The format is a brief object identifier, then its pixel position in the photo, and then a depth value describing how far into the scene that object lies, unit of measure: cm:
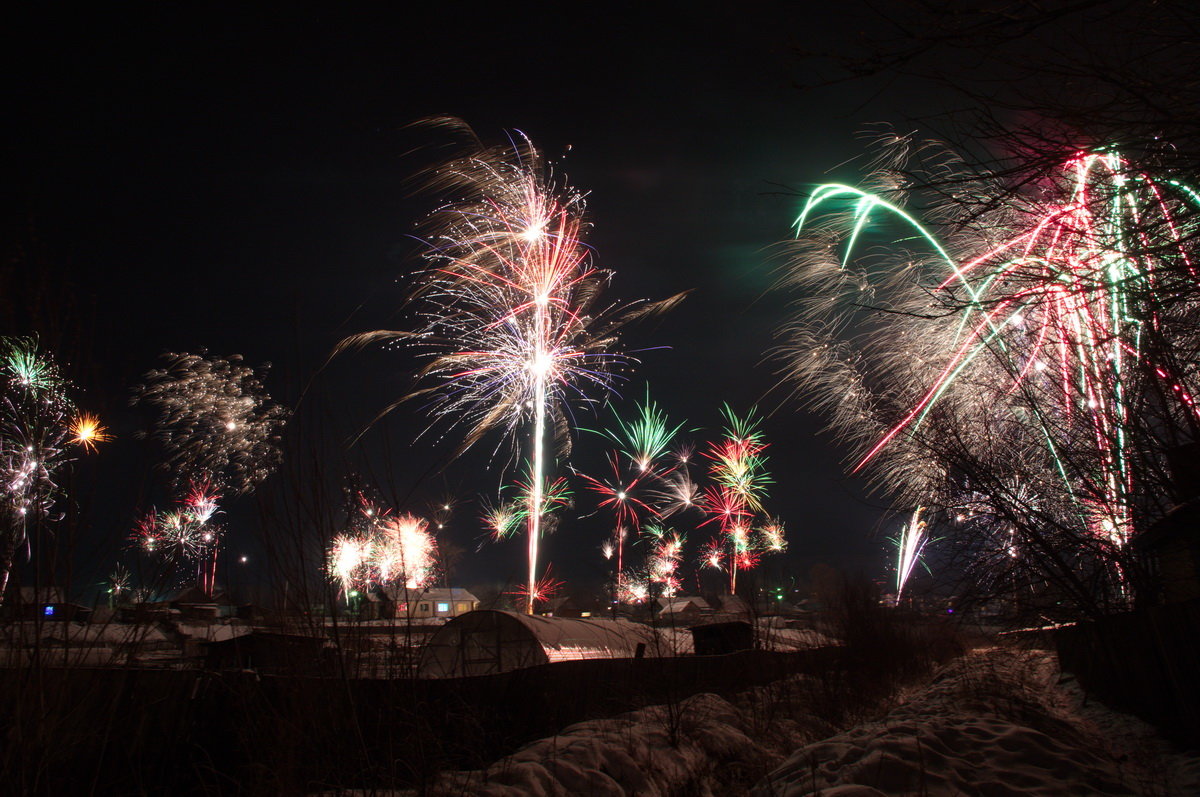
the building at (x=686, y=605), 5378
